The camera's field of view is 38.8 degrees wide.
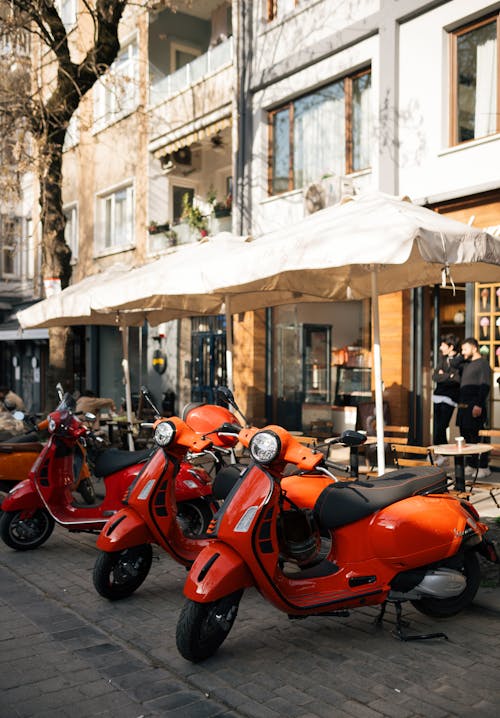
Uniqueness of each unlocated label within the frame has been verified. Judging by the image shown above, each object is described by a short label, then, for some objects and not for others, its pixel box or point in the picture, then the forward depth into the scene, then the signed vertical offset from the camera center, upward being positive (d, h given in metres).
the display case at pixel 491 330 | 10.19 +0.34
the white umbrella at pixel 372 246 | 5.20 +0.85
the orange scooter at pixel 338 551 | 3.96 -1.17
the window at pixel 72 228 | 22.58 +4.02
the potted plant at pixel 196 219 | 16.25 +3.08
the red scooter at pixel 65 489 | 6.09 -1.21
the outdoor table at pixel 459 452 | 6.28 -0.90
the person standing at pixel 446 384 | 9.62 -0.43
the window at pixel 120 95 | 19.41 +7.53
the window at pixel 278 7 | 13.76 +6.85
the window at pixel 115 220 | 19.73 +3.85
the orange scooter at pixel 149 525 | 4.93 -1.22
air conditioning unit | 11.80 +2.74
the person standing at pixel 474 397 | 8.95 -0.55
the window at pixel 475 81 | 10.12 +3.99
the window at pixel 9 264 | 26.79 +3.40
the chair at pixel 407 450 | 6.57 -0.95
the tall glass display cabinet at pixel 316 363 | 13.55 -0.19
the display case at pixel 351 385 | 12.59 -0.57
